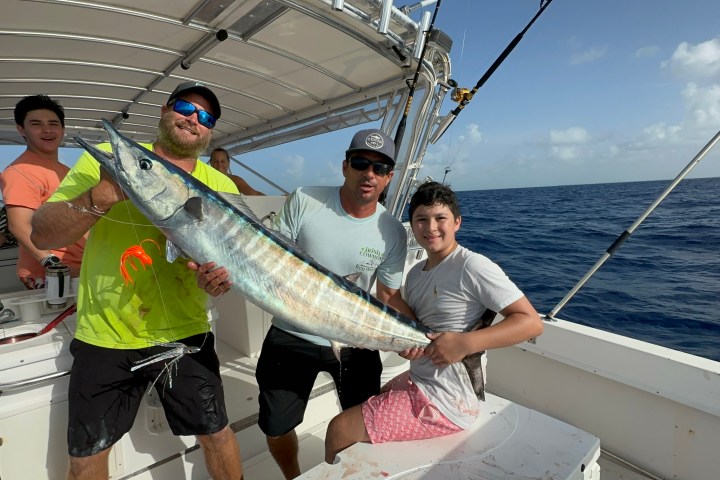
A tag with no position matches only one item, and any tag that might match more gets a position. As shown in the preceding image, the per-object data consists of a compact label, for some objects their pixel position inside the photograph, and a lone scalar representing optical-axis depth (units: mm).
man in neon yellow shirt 2008
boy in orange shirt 2820
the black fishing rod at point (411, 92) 3803
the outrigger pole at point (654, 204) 2816
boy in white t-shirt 2121
